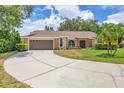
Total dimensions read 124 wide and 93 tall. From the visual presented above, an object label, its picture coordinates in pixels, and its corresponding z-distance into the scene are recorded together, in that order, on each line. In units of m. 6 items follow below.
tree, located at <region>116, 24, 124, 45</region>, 6.48
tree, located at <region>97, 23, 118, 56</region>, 6.66
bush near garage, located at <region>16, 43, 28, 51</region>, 8.23
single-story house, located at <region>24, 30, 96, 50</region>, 9.42
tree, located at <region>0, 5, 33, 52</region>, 6.75
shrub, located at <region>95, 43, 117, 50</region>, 9.78
